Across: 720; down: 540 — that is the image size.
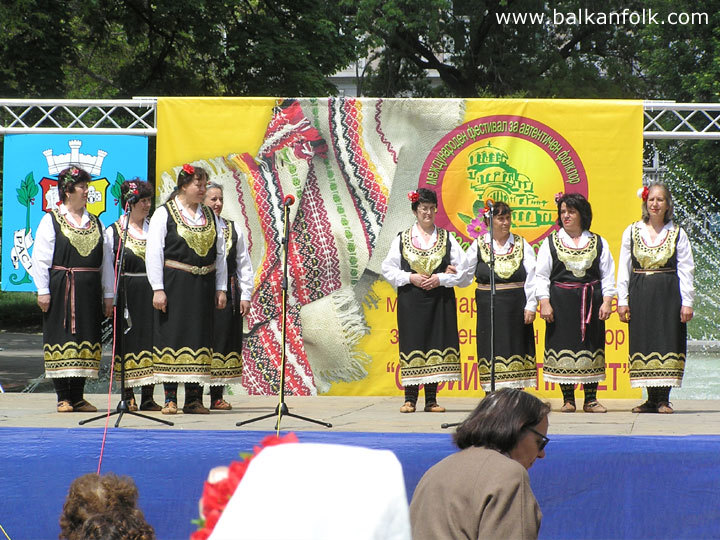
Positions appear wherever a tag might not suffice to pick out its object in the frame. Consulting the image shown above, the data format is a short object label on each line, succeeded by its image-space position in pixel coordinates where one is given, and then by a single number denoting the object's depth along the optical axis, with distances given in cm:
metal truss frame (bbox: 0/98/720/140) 1447
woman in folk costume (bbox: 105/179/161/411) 1297
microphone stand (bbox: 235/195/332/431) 1065
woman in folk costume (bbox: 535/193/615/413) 1289
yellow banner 1520
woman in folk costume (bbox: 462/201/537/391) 1312
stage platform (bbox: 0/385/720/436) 1052
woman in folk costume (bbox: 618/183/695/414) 1267
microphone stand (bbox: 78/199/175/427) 1077
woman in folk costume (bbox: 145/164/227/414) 1234
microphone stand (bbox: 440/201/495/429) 1118
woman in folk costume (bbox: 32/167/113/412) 1249
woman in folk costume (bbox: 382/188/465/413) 1309
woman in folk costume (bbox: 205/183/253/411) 1326
